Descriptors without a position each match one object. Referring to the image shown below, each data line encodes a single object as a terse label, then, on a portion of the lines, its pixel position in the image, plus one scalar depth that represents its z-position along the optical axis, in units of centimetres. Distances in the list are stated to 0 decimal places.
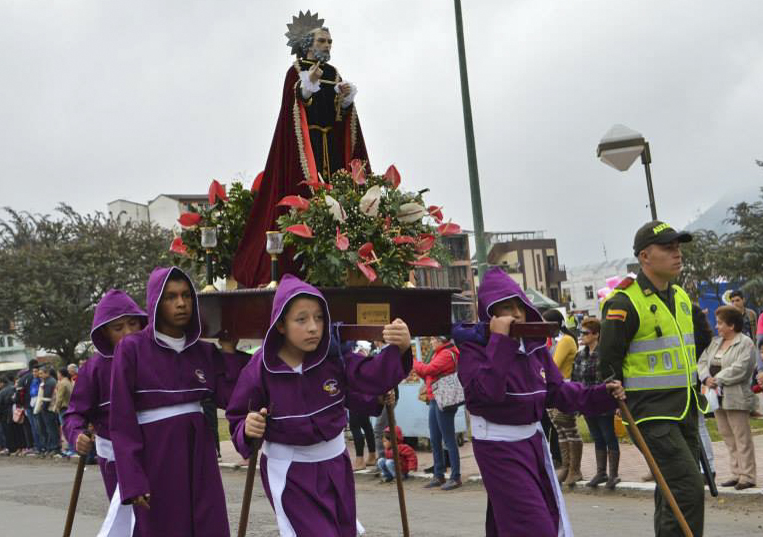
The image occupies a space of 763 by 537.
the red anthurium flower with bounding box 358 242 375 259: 619
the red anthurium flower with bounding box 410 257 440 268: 643
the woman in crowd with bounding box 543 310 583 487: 1175
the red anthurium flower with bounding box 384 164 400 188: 666
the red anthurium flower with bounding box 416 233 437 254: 653
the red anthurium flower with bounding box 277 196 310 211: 637
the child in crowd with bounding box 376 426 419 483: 1359
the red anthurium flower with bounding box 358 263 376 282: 608
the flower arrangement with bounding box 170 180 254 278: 755
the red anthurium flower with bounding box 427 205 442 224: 673
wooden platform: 614
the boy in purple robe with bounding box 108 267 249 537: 615
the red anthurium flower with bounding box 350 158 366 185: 661
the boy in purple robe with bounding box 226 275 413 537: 550
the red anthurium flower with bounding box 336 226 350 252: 612
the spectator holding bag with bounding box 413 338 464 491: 1256
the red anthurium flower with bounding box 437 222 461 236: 669
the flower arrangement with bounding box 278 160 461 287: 619
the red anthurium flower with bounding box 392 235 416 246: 636
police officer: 608
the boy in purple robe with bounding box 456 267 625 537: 574
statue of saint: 716
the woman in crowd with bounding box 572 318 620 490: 1126
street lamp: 1159
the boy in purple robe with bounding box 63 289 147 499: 726
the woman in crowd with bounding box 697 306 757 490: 1038
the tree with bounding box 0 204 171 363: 4012
